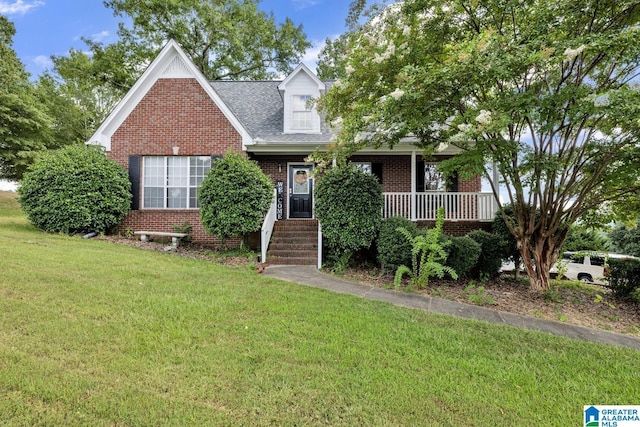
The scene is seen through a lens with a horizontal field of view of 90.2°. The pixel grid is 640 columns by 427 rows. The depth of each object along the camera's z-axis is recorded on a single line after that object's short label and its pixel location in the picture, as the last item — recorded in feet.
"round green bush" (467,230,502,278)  25.20
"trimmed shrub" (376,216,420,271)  22.57
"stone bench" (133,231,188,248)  30.78
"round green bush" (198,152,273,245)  27.35
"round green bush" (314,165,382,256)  24.89
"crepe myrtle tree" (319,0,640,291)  15.17
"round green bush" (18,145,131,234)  29.58
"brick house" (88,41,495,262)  32.63
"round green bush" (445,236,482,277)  22.59
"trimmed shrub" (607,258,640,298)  21.31
